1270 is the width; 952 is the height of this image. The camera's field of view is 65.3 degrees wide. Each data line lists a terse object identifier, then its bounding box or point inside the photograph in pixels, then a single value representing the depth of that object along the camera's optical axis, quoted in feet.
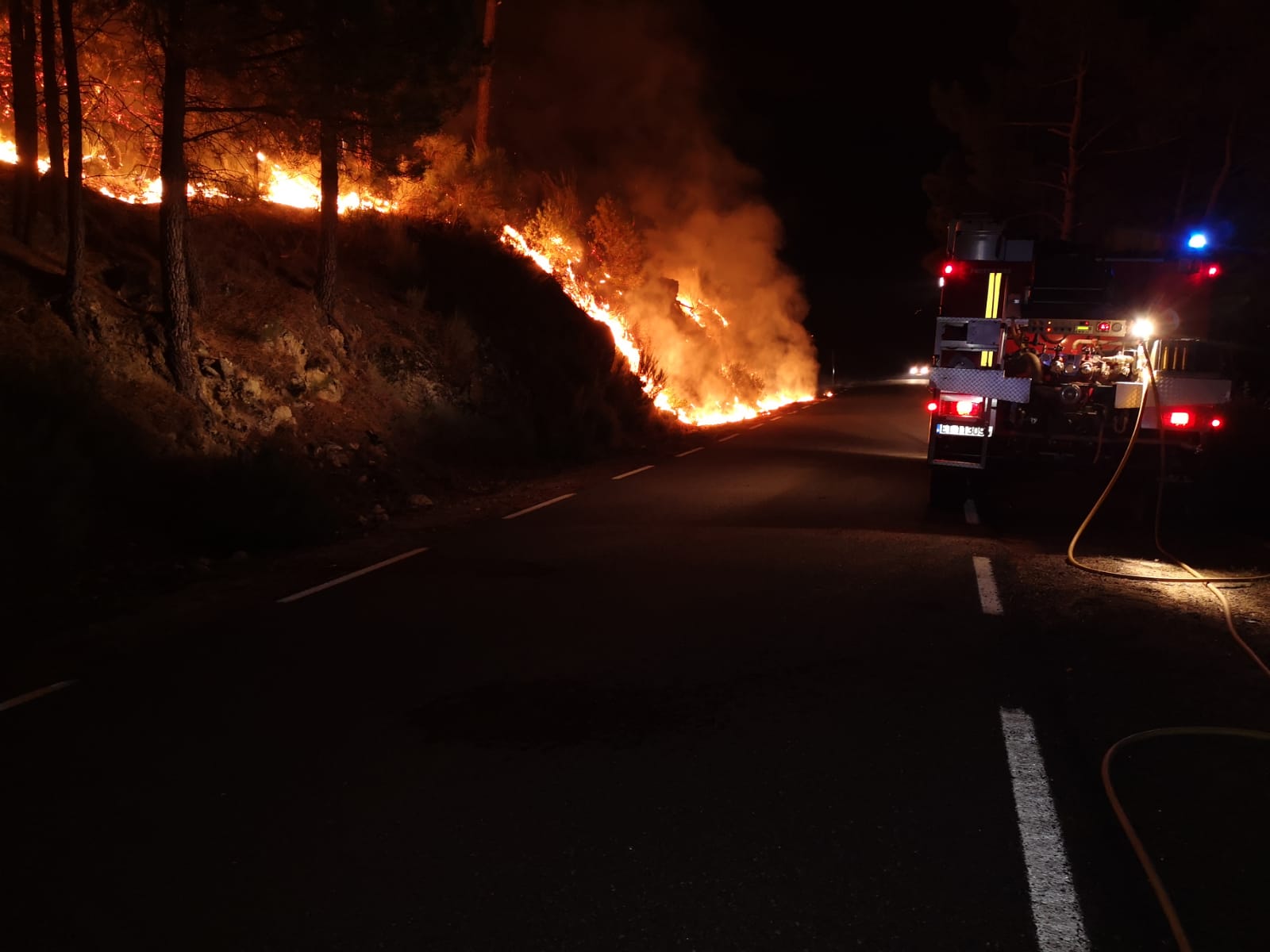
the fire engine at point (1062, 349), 38.50
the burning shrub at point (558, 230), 91.91
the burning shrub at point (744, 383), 125.39
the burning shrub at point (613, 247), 99.50
